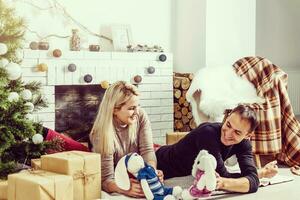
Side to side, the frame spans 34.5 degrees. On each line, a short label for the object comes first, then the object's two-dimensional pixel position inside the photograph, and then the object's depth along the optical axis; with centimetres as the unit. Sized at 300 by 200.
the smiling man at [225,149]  254
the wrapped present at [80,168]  235
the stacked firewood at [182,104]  433
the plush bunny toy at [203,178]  233
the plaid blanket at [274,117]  348
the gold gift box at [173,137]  319
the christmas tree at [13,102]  242
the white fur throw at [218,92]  346
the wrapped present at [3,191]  241
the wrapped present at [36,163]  252
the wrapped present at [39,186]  216
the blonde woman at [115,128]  253
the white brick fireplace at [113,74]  373
